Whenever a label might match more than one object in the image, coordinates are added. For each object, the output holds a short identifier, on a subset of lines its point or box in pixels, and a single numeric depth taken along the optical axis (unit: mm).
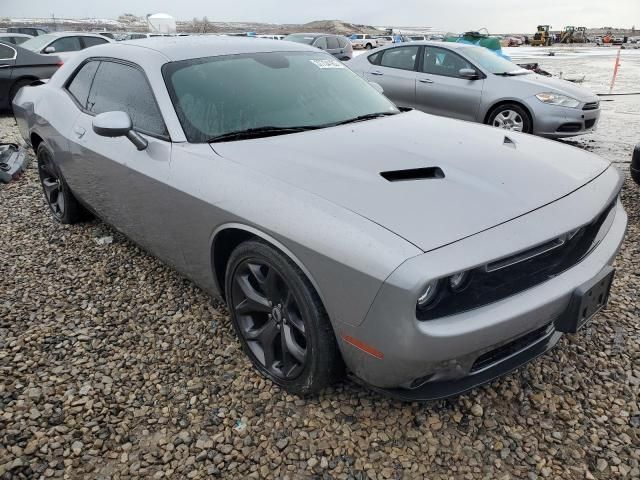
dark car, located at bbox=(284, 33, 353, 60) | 17984
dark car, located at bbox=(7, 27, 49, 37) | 24391
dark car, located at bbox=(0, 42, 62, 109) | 8656
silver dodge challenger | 1713
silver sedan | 6539
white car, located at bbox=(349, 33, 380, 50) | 37150
